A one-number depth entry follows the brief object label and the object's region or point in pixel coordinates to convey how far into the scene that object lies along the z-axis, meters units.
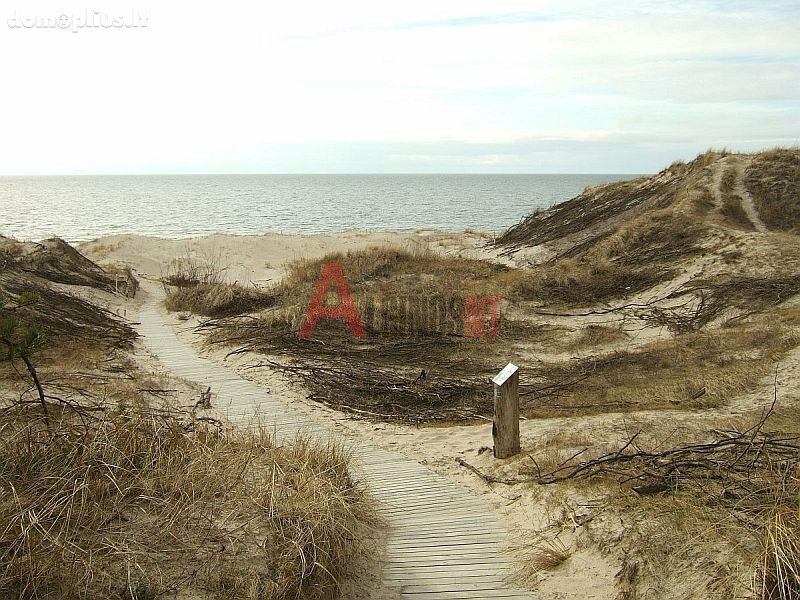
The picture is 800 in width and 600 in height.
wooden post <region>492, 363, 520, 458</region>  6.99
